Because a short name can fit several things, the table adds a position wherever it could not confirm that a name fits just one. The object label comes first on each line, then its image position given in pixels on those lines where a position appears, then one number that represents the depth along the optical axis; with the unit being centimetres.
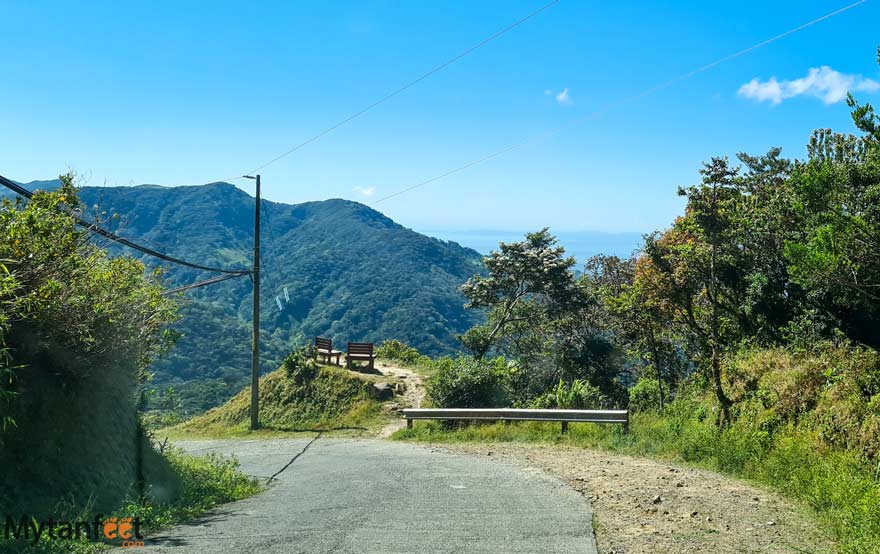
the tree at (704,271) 1855
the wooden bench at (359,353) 3070
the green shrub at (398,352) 3519
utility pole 2470
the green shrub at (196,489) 796
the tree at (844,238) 1170
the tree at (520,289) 2962
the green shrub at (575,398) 2046
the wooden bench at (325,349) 3156
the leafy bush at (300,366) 3008
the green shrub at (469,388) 2144
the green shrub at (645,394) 2053
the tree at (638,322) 2306
